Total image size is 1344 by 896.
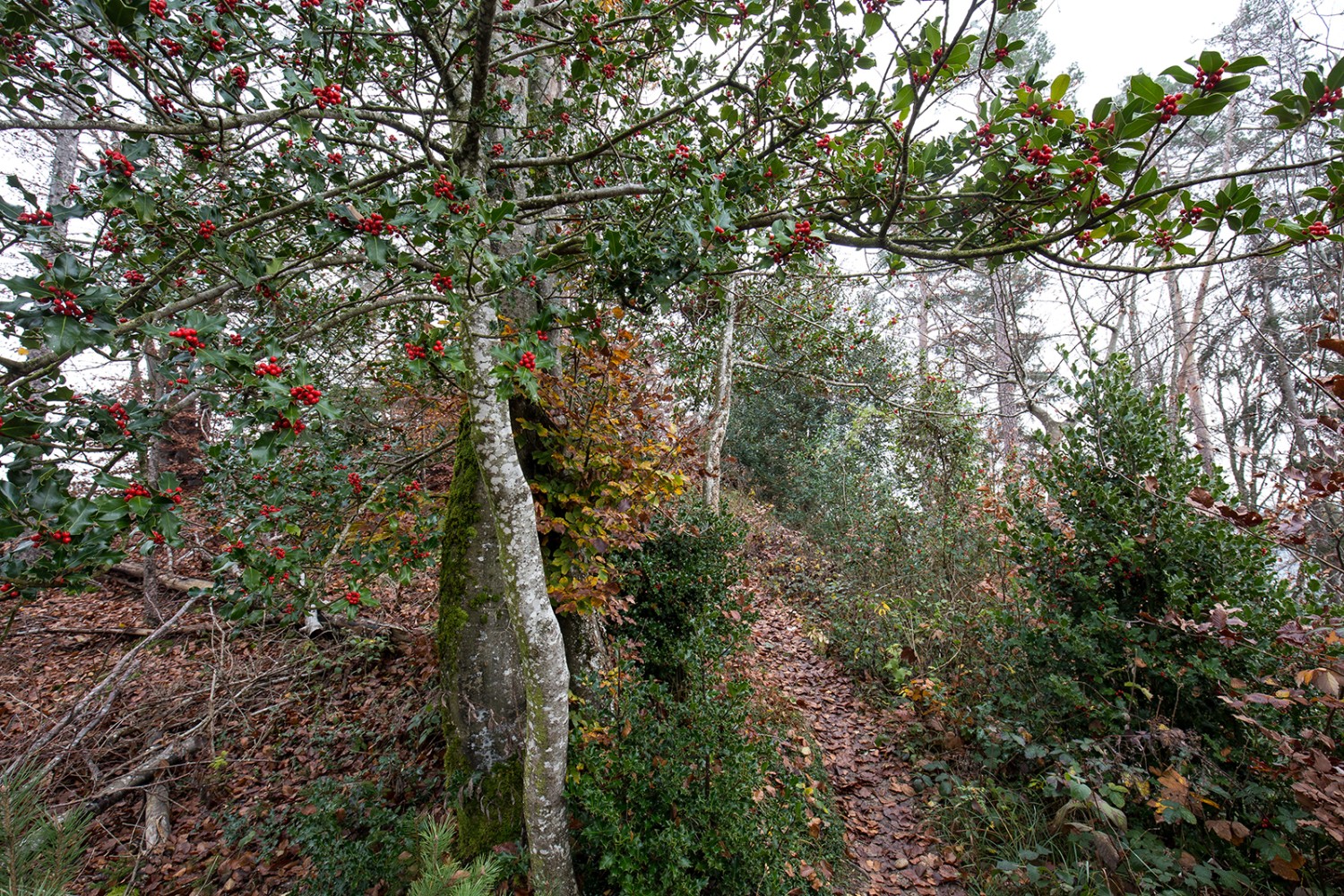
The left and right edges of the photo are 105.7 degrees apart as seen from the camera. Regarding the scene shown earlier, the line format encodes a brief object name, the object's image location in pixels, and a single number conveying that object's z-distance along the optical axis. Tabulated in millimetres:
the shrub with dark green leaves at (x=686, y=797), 2621
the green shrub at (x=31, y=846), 1456
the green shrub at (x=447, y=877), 1684
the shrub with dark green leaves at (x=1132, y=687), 2650
